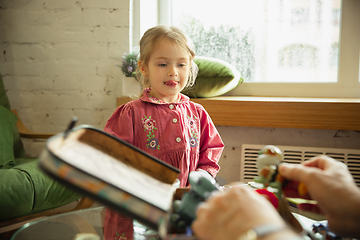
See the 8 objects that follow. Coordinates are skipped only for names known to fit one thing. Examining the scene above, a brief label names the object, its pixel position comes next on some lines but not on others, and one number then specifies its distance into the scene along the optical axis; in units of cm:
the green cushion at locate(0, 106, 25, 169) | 145
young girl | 103
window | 174
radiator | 151
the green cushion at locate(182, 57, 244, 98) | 159
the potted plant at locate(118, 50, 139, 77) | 166
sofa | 119
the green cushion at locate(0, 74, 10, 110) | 177
